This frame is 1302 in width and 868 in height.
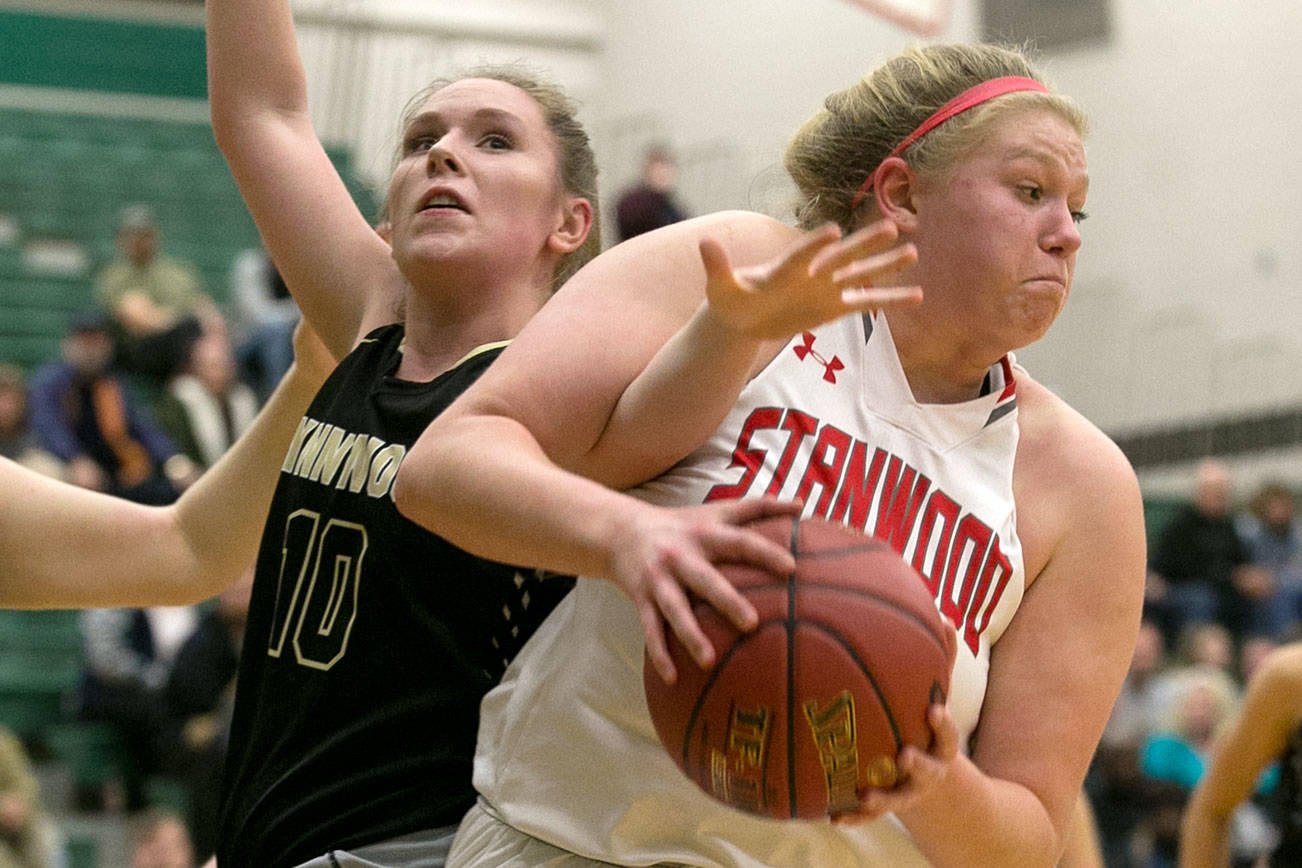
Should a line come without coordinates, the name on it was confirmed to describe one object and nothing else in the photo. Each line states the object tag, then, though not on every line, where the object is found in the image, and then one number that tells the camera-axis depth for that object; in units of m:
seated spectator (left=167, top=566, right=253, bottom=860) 15.24
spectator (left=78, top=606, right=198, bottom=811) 16.35
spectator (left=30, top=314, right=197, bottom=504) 17.92
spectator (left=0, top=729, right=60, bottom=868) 14.20
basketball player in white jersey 3.70
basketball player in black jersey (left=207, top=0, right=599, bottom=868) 4.54
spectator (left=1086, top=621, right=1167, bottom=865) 17.46
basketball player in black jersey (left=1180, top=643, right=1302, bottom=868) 7.60
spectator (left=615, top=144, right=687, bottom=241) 20.05
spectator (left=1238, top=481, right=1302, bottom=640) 22.71
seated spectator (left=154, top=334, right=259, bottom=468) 18.95
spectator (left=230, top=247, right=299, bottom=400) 20.65
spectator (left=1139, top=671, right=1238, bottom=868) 17.75
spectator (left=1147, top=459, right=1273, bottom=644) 22.68
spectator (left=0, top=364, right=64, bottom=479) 18.04
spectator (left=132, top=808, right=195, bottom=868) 14.16
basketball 3.23
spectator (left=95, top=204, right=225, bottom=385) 20.59
